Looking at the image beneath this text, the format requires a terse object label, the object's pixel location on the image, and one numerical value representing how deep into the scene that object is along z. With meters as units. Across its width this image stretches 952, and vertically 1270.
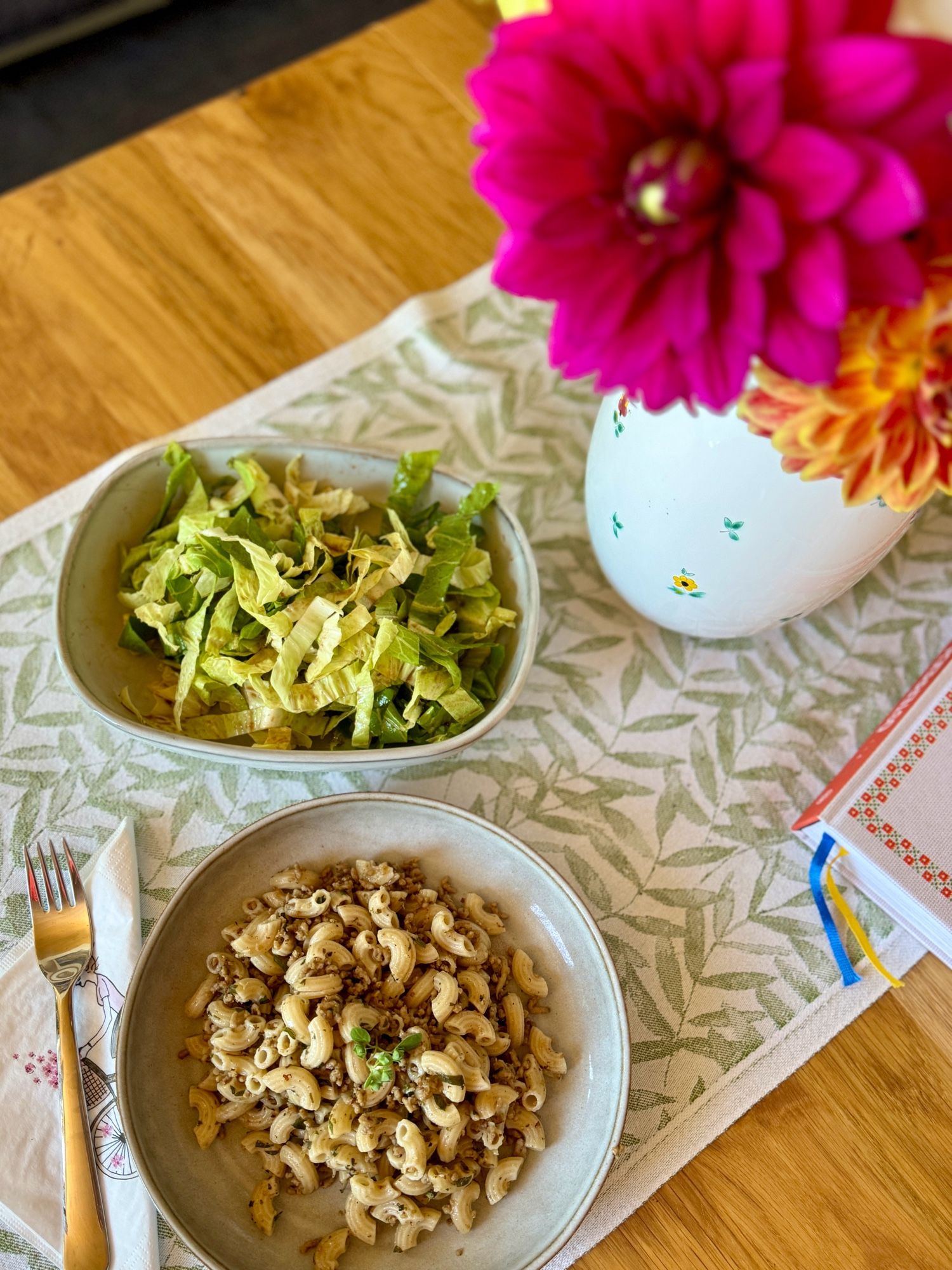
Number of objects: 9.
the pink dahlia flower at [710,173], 0.40
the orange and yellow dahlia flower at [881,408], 0.46
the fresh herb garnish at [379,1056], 0.69
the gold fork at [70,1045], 0.69
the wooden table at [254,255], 0.96
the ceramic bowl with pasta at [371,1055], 0.69
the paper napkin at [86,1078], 0.70
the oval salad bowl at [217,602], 0.75
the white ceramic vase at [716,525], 0.65
